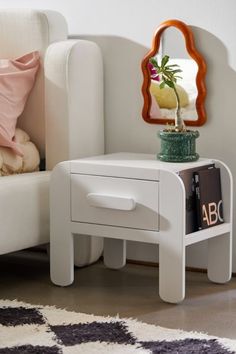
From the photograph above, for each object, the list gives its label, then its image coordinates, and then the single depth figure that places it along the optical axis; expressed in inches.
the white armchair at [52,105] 150.9
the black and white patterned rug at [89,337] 116.4
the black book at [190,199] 141.0
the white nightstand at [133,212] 136.9
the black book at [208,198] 142.7
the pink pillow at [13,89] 152.6
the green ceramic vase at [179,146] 144.7
